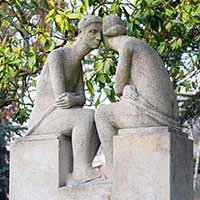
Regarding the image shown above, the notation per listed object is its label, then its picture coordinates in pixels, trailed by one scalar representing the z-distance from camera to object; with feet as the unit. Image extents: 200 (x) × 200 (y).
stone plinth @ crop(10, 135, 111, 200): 26.49
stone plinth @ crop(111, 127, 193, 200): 23.63
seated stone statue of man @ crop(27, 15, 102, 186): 26.59
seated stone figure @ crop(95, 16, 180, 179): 24.72
